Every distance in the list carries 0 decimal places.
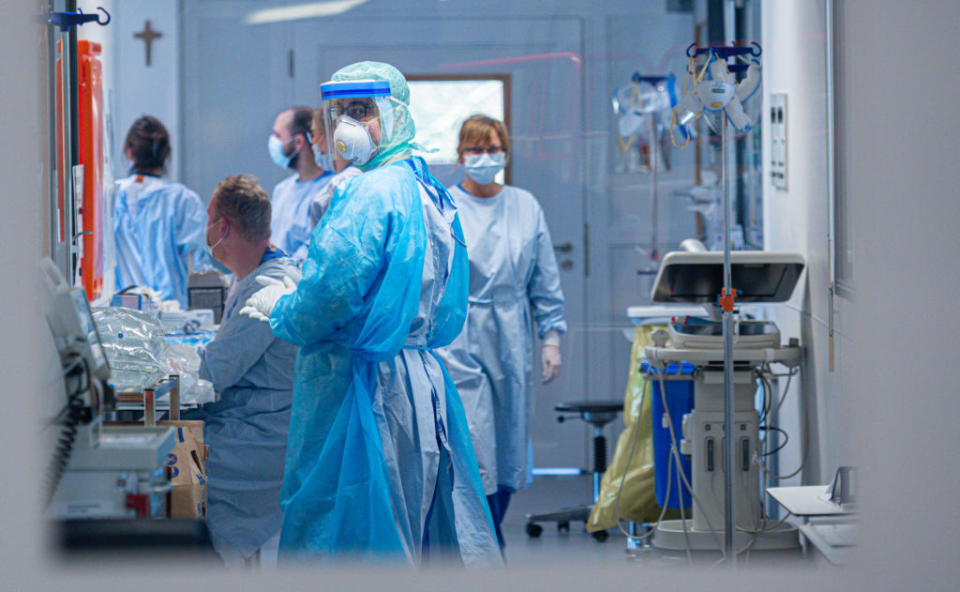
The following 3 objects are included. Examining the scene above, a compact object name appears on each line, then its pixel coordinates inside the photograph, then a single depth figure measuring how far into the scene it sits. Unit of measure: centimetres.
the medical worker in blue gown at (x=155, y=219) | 985
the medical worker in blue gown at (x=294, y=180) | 966
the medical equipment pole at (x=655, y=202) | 1127
